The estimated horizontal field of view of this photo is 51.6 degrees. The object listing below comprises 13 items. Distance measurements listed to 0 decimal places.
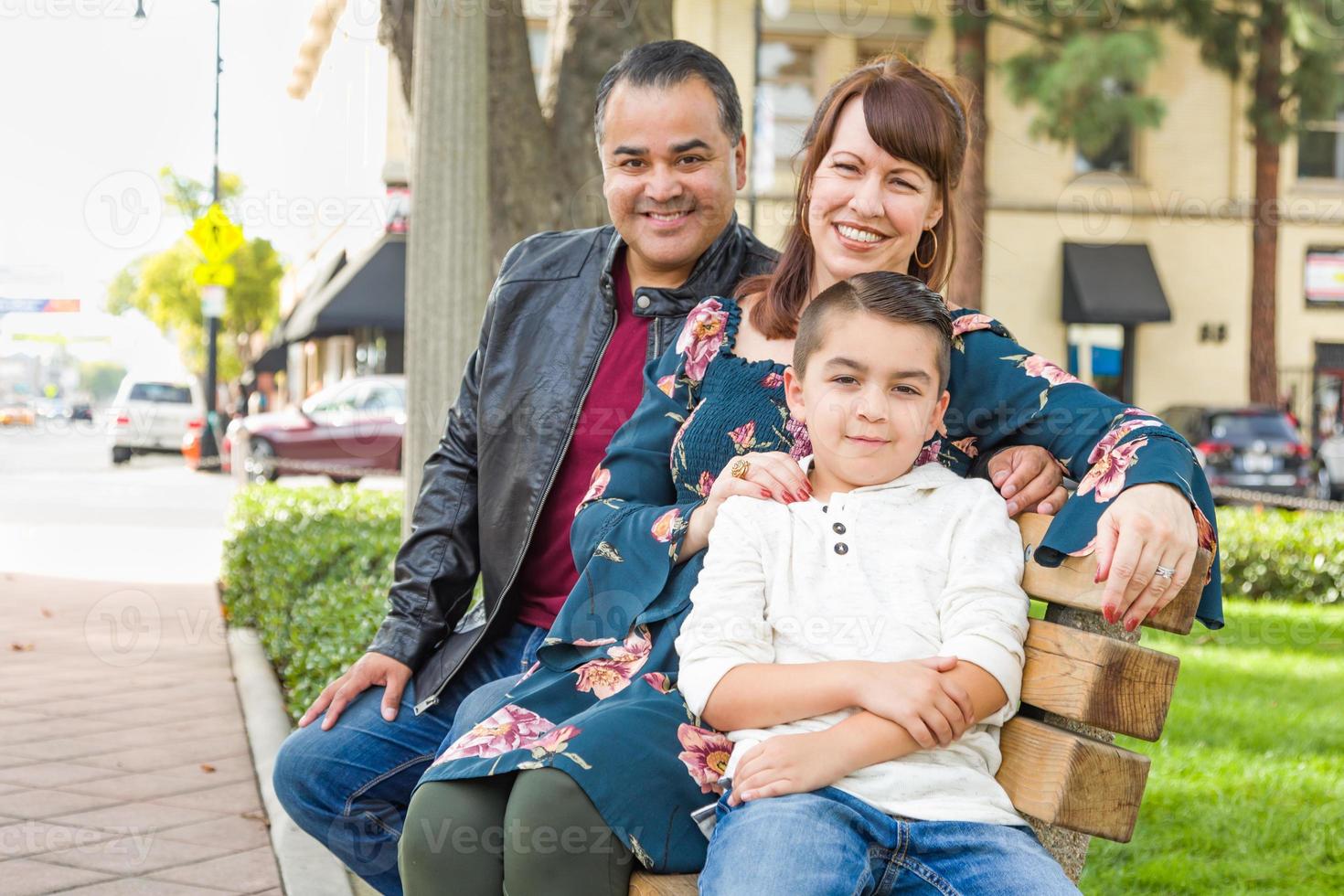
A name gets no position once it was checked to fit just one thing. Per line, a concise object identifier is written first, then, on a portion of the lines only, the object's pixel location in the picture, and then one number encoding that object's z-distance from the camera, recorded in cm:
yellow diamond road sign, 1491
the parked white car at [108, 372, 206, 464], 2752
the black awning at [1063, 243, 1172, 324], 2308
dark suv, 1797
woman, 208
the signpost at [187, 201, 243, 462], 1495
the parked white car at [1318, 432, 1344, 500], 2014
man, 291
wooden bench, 203
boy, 195
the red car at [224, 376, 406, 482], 1992
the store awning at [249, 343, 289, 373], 4019
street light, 2328
